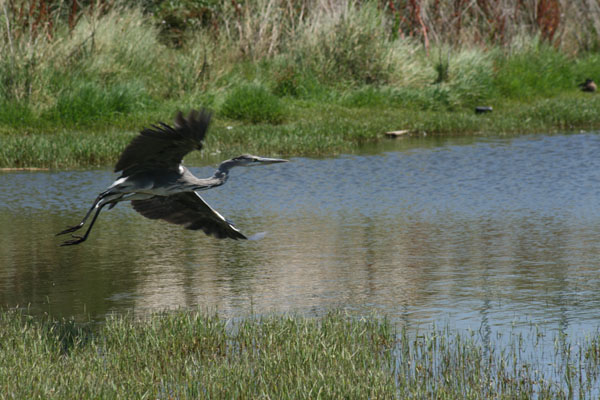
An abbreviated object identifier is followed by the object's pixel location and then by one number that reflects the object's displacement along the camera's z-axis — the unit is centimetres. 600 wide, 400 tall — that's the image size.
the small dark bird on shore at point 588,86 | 5225
